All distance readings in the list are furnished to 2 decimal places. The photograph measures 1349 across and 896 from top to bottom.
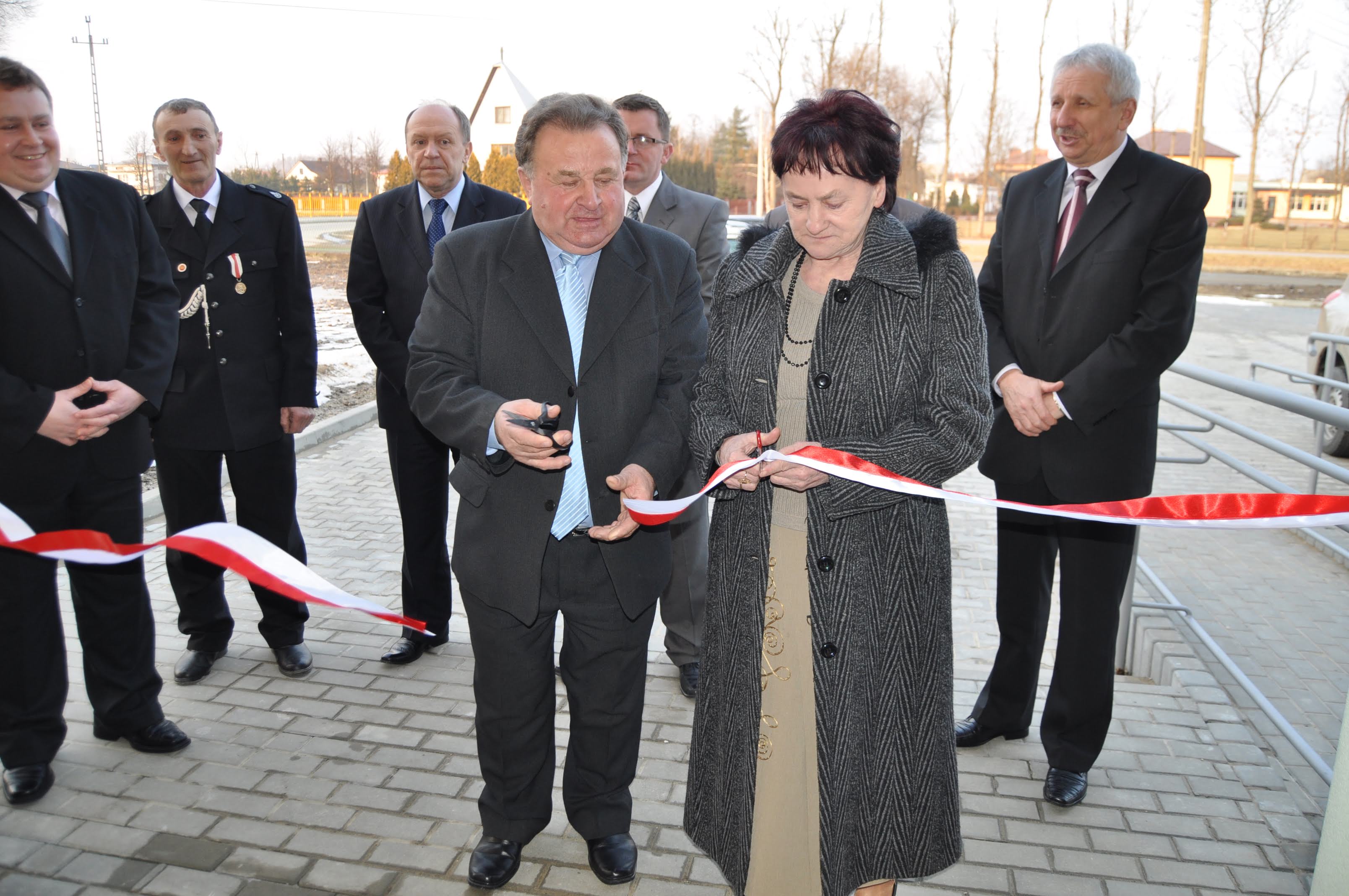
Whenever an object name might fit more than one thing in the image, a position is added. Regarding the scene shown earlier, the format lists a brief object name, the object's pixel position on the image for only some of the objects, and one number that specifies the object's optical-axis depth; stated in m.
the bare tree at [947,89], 42.97
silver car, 8.88
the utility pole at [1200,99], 33.28
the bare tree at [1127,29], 38.09
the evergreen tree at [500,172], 29.97
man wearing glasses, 4.20
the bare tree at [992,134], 43.81
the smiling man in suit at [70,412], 3.26
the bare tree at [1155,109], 41.78
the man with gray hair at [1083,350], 3.11
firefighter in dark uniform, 4.13
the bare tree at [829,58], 38.12
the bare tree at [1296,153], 44.69
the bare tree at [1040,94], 39.75
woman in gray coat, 2.35
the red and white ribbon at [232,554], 2.46
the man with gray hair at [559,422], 2.62
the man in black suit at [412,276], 4.30
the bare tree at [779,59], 39.41
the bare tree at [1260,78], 37.91
